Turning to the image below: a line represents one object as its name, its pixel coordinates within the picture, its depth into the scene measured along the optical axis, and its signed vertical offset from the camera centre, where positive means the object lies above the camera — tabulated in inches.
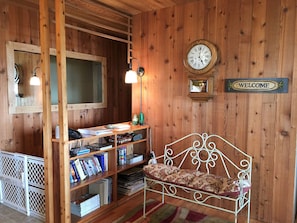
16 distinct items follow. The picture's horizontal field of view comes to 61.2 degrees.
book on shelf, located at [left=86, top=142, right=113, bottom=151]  109.7 -21.8
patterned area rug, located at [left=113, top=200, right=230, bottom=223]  105.3 -51.3
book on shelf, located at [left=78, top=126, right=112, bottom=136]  107.7 -14.9
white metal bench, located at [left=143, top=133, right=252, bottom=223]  93.3 -32.0
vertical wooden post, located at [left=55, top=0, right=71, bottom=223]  90.2 -5.8
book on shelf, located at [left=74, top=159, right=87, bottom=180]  103.1 -29.8
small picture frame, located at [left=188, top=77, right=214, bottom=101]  113.5 +4.3
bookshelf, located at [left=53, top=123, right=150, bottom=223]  98.9 -28.9
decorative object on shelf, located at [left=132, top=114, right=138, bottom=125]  135.0 -12.2
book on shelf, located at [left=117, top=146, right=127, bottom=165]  123.6 -28.5
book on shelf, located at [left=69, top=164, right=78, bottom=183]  99.9 -31.6
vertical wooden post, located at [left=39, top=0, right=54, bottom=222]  92.4 -5.2
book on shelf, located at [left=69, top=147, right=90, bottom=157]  99.8 -21.8
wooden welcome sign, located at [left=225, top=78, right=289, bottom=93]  99.1 +5.2
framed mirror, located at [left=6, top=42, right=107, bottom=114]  125.4 +10.9
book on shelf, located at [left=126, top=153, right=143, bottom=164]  129.2 -31.8
